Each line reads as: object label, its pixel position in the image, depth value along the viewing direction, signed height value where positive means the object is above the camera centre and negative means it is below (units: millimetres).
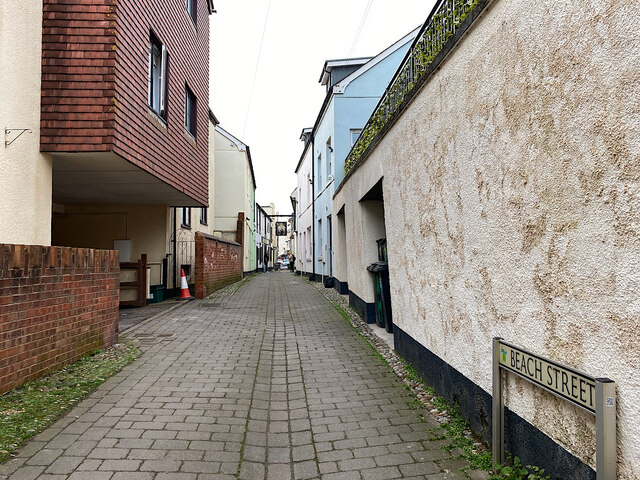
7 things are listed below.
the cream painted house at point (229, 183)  25516 +4143
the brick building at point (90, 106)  6305 +2399
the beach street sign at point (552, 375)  2121 -599
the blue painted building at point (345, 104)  15516 +5187
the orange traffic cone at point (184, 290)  13266 -831
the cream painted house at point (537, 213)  1970 +248
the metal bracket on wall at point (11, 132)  6047 +1666
